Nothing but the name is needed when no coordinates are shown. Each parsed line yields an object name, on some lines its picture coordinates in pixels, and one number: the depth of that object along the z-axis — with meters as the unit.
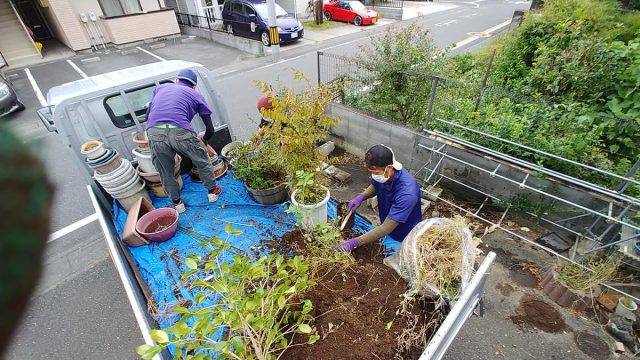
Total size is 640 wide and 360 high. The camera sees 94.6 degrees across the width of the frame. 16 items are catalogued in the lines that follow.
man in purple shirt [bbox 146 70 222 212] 3.53
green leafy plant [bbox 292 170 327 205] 3.17
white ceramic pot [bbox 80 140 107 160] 3.42
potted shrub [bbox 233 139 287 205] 3.90
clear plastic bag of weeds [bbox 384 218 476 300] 2.01
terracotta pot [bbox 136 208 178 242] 3.33
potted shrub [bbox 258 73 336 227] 3.22
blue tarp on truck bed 2.92
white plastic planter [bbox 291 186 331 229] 3.05
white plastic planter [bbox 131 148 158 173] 4.02
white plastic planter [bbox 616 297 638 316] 3.00
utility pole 10.31
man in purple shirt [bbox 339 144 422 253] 2.73
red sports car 16.90
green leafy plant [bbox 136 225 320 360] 1.48
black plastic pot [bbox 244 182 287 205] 3.87
